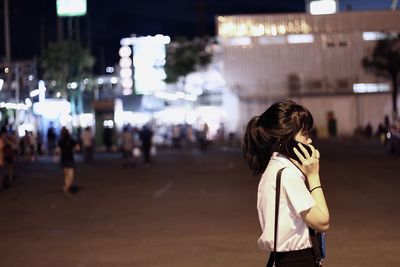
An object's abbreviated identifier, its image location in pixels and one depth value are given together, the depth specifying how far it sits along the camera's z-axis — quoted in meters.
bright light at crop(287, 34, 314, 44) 61.97
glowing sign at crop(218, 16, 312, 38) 61.41
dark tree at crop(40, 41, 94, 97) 61.41
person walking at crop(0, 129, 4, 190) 19.39
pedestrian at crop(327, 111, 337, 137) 51.02
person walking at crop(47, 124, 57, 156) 42.06
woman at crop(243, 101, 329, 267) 3.84
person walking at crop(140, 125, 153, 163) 30.89
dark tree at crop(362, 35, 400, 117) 56.22
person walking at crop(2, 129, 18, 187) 21.31
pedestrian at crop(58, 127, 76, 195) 19.11
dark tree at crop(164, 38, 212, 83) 62.88
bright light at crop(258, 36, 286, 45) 61.81
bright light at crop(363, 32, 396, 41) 62.50
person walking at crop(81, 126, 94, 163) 33.19
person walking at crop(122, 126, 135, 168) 29.68
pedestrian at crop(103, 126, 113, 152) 43.96
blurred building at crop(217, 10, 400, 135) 61.50
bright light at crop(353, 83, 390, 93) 61.81
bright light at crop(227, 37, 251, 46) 62.03
